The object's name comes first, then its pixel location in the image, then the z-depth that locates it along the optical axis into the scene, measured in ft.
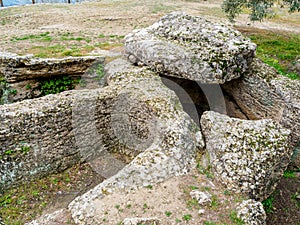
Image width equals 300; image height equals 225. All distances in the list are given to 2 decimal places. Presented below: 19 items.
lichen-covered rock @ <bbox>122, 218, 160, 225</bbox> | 19.65
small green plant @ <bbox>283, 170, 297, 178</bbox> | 32.18
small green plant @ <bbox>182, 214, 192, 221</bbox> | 20.62
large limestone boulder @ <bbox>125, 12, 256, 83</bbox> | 33.86
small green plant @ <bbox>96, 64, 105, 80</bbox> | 39.82
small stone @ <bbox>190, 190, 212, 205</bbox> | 21.91
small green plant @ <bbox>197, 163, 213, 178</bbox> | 25.03
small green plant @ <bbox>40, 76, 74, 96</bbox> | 38.50
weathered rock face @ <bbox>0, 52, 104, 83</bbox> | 34.81
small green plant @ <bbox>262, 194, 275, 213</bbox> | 28.22
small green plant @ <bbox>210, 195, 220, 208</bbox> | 22.02
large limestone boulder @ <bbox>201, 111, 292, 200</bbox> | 23.97
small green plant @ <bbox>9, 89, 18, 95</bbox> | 36.86
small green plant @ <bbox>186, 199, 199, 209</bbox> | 21.79
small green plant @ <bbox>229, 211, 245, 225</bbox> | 20.88
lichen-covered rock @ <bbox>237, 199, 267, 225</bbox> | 21.05
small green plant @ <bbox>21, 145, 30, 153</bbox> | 28.71
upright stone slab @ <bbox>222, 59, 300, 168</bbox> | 33.12
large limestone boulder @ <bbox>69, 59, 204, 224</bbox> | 21.94
